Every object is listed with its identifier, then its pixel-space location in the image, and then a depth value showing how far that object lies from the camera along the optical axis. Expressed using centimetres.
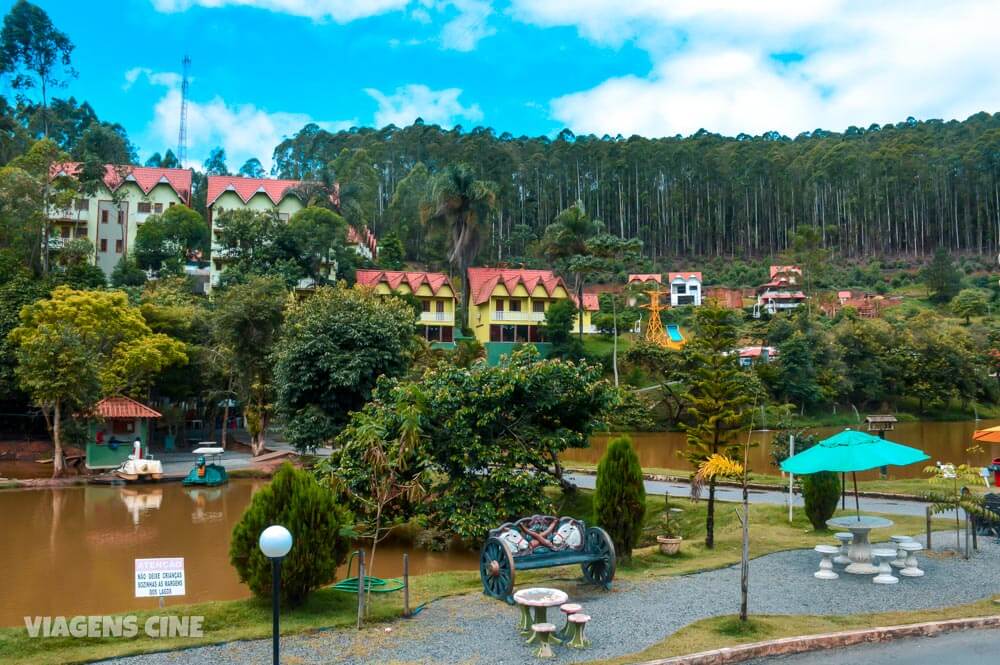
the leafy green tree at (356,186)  6141
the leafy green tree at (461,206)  5344
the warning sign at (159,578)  954
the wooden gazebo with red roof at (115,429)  2877
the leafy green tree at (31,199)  3950
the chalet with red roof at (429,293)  5062
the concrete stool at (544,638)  816
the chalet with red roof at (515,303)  5216
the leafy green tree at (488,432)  1531
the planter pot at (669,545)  1347
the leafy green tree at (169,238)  5219
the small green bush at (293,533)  955
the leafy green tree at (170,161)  9488
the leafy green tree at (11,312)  3105
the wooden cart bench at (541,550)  1041
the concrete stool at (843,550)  1201
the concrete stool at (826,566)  1141
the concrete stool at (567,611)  866
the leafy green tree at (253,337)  3120
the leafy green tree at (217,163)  11241
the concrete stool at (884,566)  1101
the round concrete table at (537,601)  860
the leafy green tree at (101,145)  7112
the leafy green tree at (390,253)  6159
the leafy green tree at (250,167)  11546
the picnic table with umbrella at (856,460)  1177
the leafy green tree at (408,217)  7669
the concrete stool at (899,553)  1157
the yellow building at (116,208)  5369
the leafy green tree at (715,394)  1508
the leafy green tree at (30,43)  7669
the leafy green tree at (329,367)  2381
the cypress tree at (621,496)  1277
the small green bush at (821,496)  1466
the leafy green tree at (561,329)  5050
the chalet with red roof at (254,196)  5809
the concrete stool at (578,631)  841
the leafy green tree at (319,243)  5056
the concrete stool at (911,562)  1129
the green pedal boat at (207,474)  2612
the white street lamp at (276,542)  649
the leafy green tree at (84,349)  2644
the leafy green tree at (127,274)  4885
